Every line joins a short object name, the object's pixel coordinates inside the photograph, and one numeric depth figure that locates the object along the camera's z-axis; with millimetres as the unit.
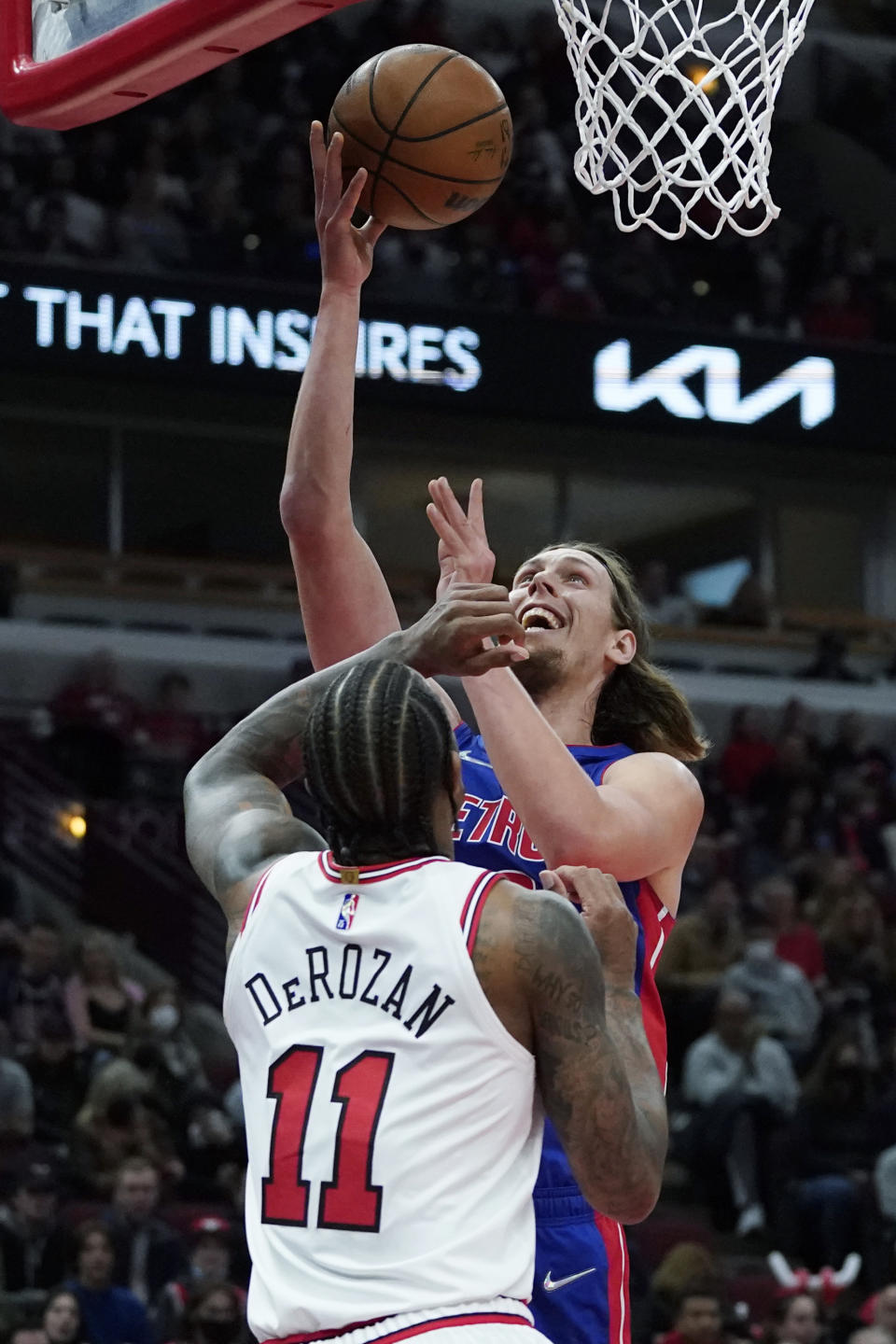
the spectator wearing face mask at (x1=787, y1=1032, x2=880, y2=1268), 19097
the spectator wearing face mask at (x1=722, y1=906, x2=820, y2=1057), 21135
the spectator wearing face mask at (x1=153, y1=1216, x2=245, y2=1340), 15429
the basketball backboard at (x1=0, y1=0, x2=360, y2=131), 7511
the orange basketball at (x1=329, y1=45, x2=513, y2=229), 7718
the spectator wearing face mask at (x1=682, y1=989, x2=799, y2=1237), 19762
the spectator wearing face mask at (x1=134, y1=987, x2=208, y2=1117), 18810
